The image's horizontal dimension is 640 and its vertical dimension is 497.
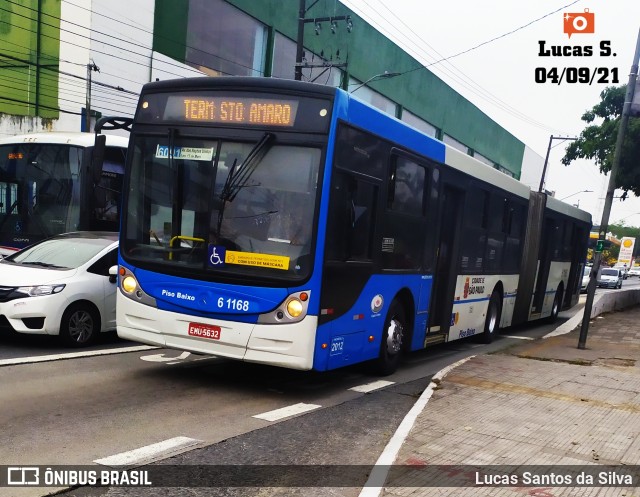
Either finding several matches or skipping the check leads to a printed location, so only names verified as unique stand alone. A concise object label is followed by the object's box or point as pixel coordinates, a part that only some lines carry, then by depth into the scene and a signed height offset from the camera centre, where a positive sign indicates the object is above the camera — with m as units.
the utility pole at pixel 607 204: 12.70 +0.70
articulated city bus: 6.73 -0.20
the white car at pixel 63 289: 8.74 -1.44
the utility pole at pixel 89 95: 22.50 +3.10
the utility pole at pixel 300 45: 19.59 +4.87
